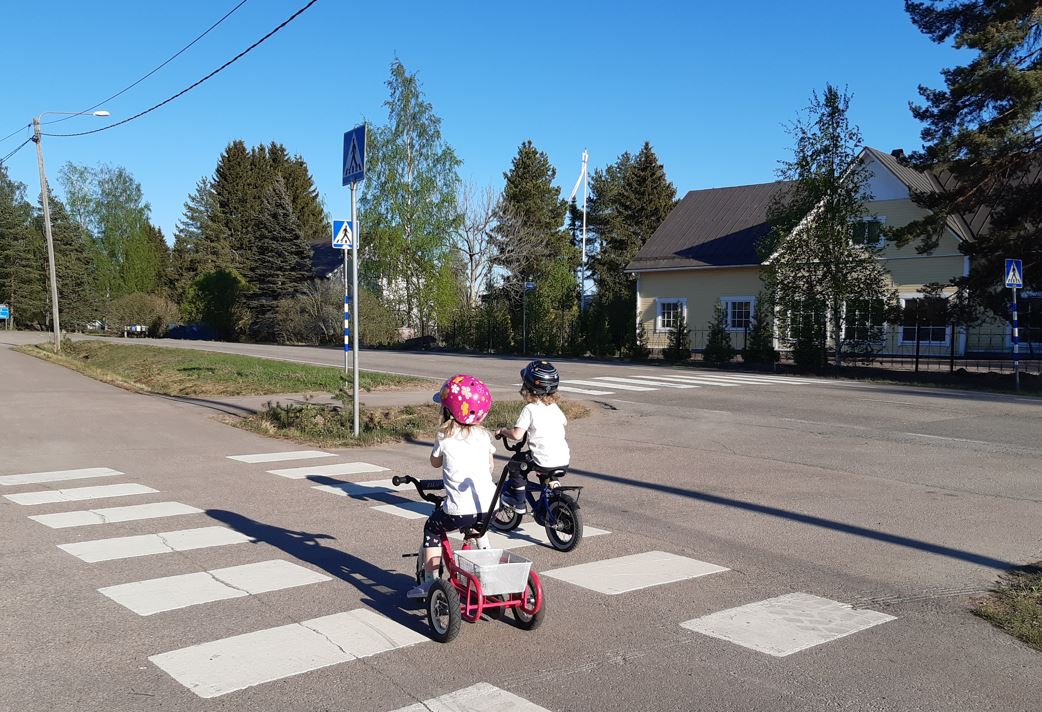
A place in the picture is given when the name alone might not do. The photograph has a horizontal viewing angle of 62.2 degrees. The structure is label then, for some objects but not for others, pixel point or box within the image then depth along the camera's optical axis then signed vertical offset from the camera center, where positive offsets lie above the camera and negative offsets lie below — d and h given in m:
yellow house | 32.69 +2.72
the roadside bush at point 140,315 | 66.12 +0.62
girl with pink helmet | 4.89 -0.79
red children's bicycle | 4.55 -1.41
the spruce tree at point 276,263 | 60.03 +4.28
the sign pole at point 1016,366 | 20.05 -0.76
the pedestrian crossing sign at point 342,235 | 13.23 +1.39
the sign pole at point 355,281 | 11.62 +0.60
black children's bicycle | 6.49 -1.39
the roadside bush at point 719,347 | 30.47 -0.61
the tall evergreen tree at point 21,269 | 76.44 +4.62
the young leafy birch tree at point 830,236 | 25.30 +2.80
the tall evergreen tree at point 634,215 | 57.81 +7.70
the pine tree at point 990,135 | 21.47 +5.02
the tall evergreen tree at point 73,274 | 74.25 +4.14
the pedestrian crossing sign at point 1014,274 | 19.98 +1.38
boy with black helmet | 6.60 -0.80
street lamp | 32.72 +3.76
